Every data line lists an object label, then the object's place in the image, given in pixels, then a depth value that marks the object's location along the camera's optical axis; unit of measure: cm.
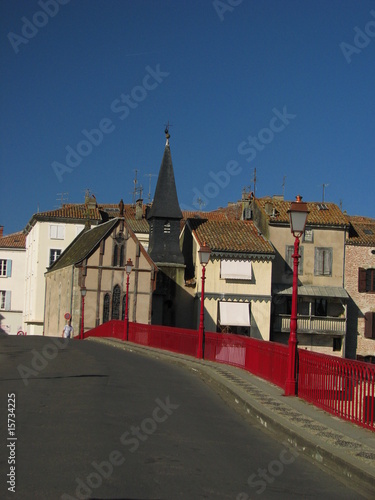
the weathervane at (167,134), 6100
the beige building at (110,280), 5103
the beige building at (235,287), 5272
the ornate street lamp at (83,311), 4850
